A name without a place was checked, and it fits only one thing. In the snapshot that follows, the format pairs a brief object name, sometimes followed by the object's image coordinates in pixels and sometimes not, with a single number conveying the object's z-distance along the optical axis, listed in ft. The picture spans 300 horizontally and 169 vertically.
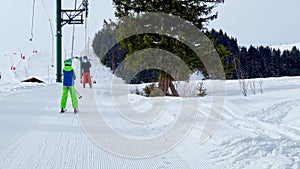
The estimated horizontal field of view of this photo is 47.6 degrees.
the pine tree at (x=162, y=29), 53.26
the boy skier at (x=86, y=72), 58.29
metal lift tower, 77.20
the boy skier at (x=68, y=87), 29.22
